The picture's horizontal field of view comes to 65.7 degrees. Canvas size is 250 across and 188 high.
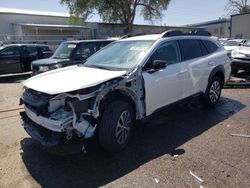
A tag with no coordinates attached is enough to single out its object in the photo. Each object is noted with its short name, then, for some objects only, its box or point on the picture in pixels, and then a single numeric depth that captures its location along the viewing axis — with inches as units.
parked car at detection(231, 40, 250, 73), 299.1
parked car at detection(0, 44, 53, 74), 375.9
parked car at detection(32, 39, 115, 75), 269.9
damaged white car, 106.2
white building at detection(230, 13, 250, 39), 894.7
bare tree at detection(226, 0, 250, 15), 1576.6
